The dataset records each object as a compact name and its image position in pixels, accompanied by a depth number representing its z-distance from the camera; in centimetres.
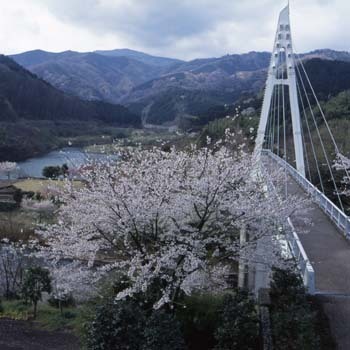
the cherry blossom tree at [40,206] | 2853
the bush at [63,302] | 1258
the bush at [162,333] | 581
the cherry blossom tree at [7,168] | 4431
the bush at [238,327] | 582
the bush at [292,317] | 542
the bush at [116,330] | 605
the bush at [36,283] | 1123
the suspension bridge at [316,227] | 659
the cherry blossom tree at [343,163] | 1241
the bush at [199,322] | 706
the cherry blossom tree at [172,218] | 706
